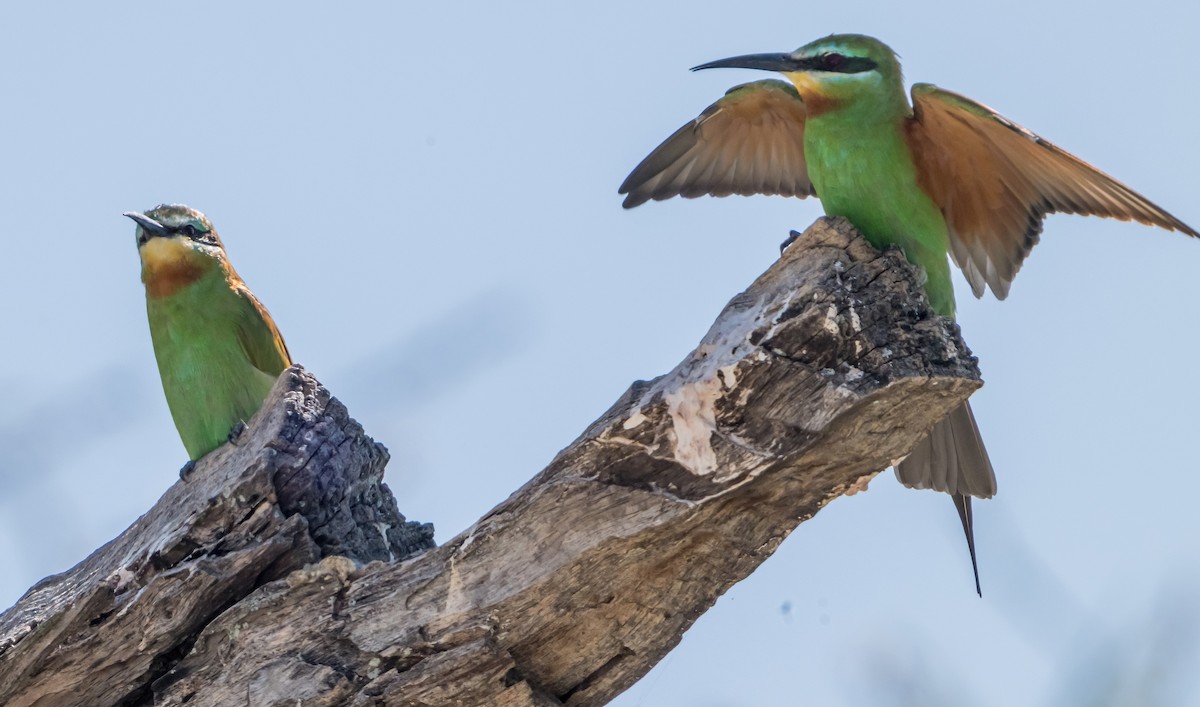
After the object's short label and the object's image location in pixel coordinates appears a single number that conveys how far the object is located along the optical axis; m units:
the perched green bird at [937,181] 7.79
